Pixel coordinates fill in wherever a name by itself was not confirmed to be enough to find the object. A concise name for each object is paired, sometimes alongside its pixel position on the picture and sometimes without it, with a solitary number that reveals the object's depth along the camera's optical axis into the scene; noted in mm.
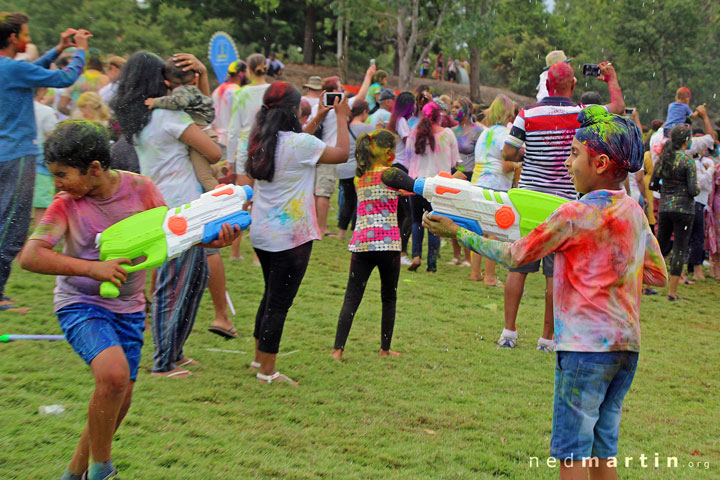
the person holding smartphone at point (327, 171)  9227
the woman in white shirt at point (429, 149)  9008
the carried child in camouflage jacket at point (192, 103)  4988
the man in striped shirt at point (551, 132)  5695
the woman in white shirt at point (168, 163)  5039
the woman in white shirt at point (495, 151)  7934
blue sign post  11773
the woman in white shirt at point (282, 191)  5062
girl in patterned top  5719
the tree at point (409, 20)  26109
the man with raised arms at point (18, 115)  5707
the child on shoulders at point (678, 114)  10633
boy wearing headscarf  2926
